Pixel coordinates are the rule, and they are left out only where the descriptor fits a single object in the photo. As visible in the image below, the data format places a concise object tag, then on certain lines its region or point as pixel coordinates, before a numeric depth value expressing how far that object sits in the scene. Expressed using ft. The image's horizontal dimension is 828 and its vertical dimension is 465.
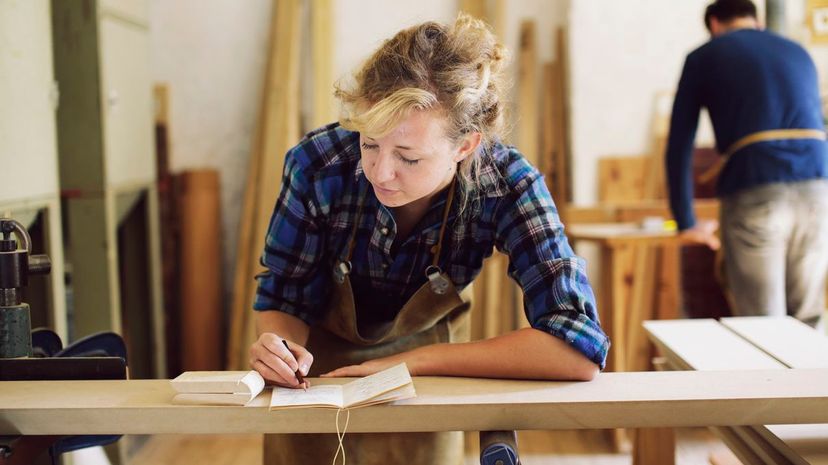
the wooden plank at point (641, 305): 12.92
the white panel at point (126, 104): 11.64
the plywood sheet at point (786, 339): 6.56
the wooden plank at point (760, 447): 5.43
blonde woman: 5.60
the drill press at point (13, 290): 5.50
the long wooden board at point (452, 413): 4.98
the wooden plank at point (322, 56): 14.66
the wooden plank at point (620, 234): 11.87
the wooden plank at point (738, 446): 5.77
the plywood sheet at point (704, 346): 6.53
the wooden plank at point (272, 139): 14.52
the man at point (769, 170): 10.84
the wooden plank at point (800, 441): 5.16
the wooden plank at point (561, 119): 15.14
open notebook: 5.02
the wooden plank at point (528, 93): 14.93
